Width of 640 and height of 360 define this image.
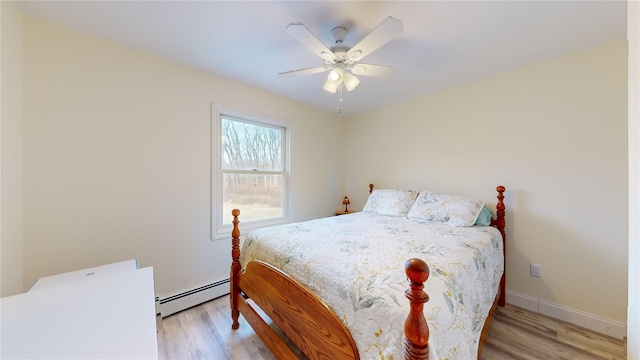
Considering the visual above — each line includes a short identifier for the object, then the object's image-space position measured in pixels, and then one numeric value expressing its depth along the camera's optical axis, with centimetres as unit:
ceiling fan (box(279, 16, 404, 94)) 128
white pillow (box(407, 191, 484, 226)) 211
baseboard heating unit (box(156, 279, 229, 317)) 198
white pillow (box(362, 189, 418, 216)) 261
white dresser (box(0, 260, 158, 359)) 56
